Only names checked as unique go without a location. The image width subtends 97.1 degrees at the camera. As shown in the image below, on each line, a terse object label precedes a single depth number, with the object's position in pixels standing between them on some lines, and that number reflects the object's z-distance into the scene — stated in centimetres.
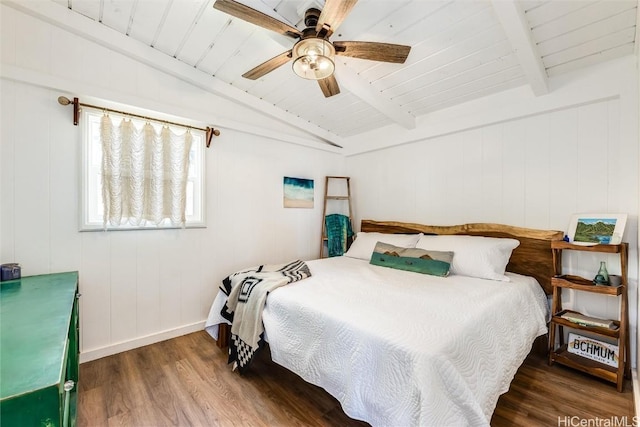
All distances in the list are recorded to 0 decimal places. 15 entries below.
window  223
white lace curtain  230
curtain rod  210
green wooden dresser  62
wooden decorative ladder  386
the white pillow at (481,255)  228
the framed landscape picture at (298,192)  355
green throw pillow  241
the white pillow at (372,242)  297
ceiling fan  153
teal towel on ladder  384
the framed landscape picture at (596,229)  200
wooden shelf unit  190
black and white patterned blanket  192
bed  115
